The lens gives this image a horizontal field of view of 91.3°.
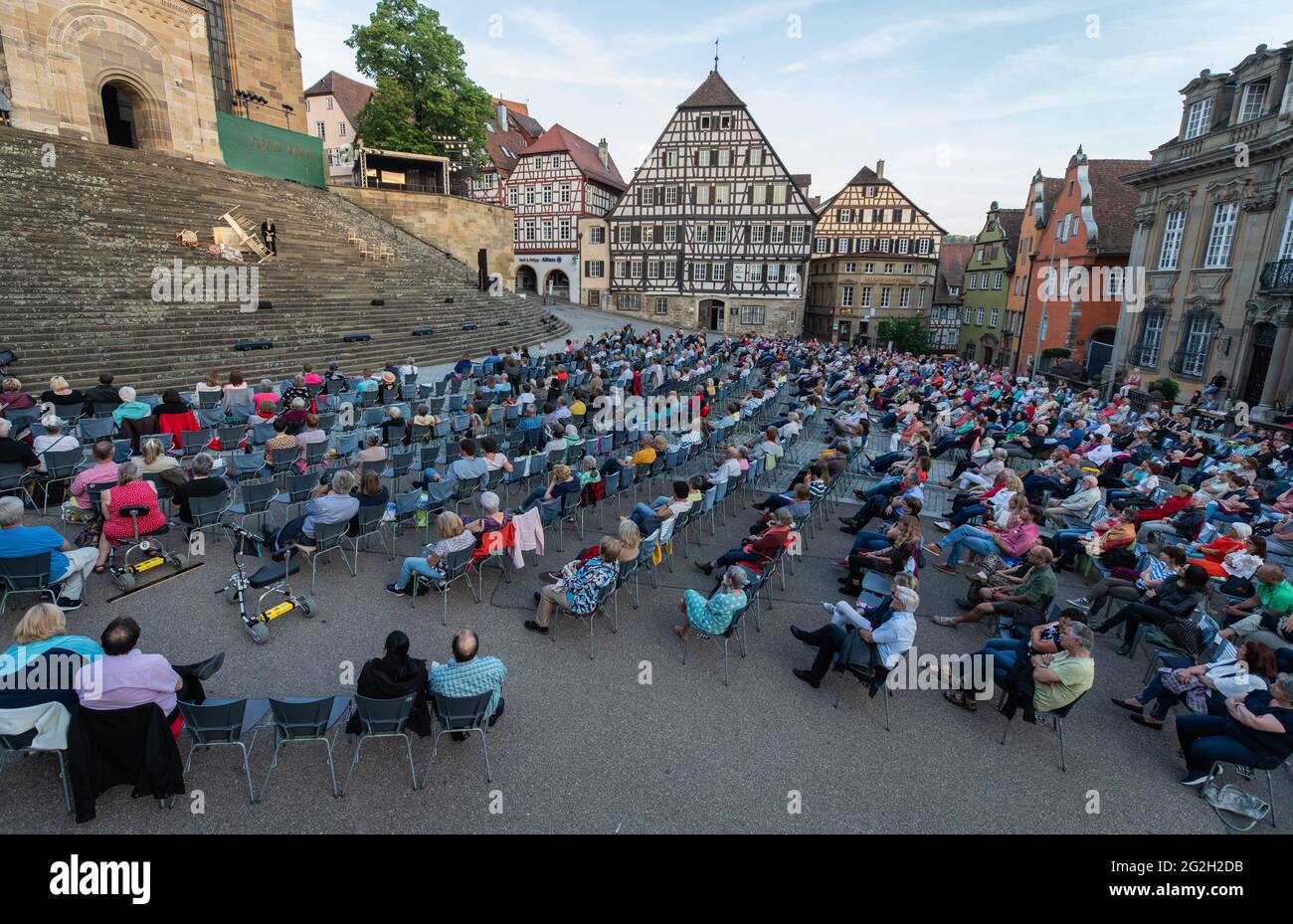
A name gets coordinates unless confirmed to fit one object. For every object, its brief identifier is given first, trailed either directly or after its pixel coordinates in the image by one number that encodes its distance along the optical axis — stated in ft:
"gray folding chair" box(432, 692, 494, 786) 15.46
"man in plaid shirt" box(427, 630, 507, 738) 16.21
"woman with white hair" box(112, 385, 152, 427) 32.76
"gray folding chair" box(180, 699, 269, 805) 14.06
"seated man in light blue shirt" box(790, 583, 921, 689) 19.04
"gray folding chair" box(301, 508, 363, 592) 23.82
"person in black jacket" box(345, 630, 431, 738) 15.52
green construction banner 100.88
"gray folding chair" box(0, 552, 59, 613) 18.97
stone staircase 51.29
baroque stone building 67.56
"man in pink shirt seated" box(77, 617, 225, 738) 13.48
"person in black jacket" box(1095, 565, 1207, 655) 21.11
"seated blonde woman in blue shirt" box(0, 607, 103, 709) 13.60
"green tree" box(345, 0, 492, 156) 117.08
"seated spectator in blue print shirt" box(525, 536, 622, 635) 21.70
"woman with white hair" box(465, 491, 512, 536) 24.95
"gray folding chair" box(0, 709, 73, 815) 13.09
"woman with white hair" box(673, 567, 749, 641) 20.74
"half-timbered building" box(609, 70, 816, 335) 134.21
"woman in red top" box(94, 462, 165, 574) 22.33
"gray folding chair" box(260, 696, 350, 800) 14.23
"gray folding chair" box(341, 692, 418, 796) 14.97
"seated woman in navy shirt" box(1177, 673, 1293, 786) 15.66
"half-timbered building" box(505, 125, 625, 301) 152.05
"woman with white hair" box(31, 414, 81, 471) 28.02
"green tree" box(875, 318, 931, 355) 153.58
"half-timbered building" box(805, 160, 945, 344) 156.56
